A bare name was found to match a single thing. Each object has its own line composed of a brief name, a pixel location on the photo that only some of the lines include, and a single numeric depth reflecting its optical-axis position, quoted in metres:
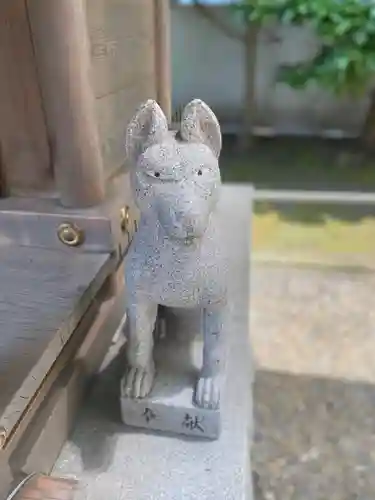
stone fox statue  0.53
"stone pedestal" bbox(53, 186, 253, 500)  0.60
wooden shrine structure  0.64
